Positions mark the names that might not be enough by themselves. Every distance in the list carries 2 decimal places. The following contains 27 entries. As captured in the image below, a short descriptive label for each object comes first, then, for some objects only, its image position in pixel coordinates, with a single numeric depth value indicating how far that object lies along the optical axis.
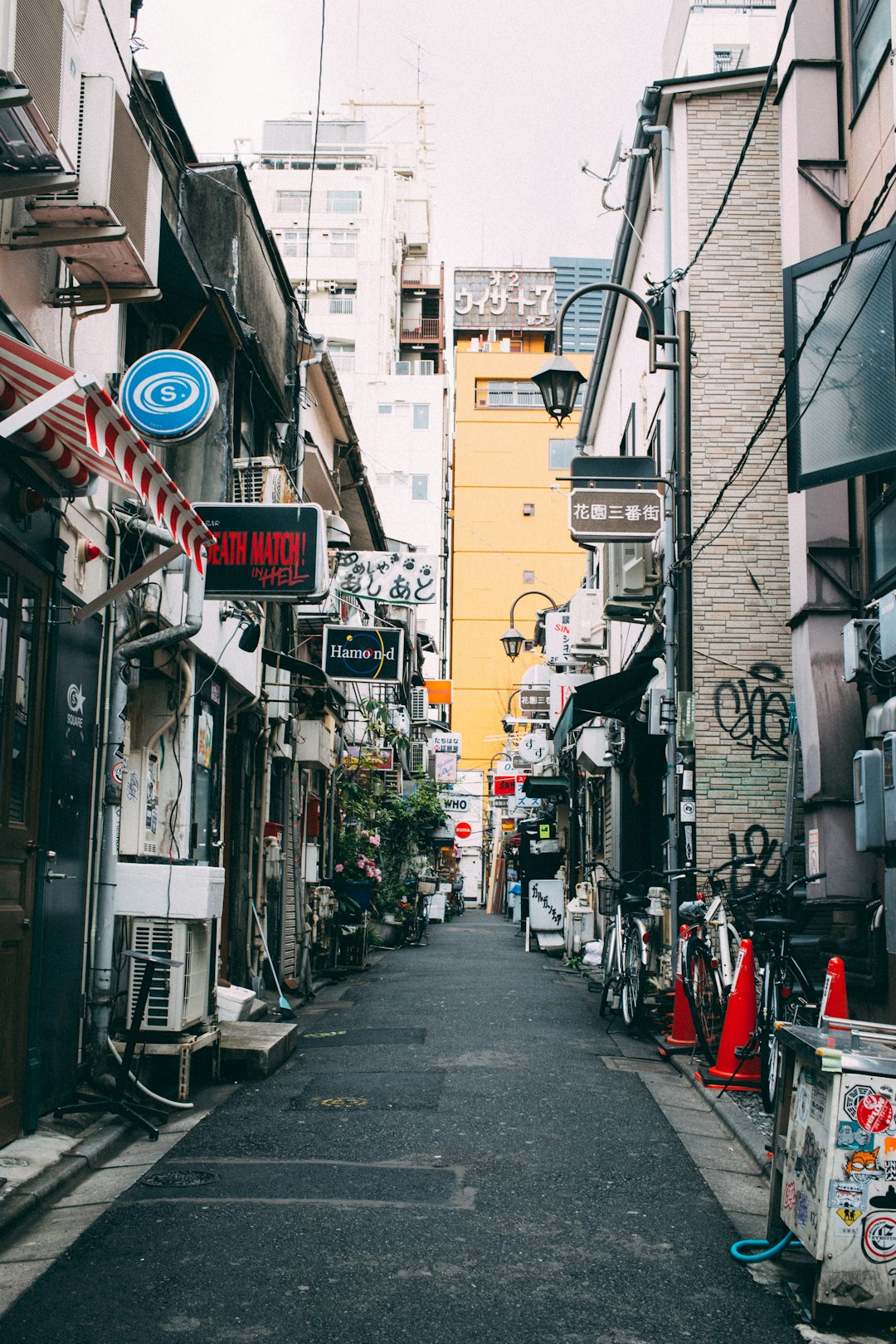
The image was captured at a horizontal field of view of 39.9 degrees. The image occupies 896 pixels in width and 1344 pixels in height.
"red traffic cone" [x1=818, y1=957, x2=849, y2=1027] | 6.30
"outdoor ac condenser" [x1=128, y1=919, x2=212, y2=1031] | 7.84
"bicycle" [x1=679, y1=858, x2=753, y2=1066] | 9.60
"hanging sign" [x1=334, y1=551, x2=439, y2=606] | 17.33
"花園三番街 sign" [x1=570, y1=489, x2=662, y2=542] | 13.30
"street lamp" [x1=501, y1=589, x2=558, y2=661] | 31.88
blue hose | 4.91
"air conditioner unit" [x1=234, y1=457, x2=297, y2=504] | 11.92
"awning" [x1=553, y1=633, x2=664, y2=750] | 14.91
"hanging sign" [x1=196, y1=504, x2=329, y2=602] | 9.85
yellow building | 65.12
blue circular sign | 7.60
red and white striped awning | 5.03
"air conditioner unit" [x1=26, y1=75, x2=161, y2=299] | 6.17
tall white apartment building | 58.78
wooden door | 6.11
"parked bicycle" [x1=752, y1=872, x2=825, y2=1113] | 7.49
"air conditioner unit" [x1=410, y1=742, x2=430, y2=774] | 44.59
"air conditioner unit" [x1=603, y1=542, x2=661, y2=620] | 14.77
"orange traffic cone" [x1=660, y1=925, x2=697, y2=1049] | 10.29
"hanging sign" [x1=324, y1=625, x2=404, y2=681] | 16.59
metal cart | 4.29
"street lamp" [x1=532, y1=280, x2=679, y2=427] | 11.97
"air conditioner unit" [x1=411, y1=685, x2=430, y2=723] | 45.22
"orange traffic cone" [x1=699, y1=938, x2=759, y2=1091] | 8.70
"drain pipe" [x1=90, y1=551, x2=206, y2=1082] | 7.39
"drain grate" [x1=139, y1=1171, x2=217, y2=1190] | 5.97
